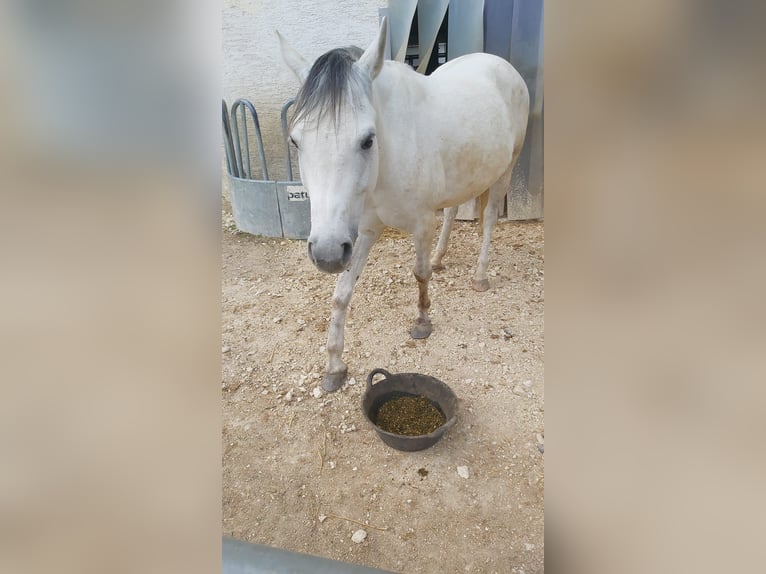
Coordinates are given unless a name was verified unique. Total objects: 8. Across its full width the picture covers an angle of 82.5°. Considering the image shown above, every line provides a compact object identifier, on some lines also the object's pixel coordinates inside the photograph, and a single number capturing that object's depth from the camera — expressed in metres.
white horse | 1.54
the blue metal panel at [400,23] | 3.57
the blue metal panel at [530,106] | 3.48
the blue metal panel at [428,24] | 3.60
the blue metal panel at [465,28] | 3.55
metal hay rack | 4.03
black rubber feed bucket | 1.89
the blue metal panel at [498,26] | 3.54
